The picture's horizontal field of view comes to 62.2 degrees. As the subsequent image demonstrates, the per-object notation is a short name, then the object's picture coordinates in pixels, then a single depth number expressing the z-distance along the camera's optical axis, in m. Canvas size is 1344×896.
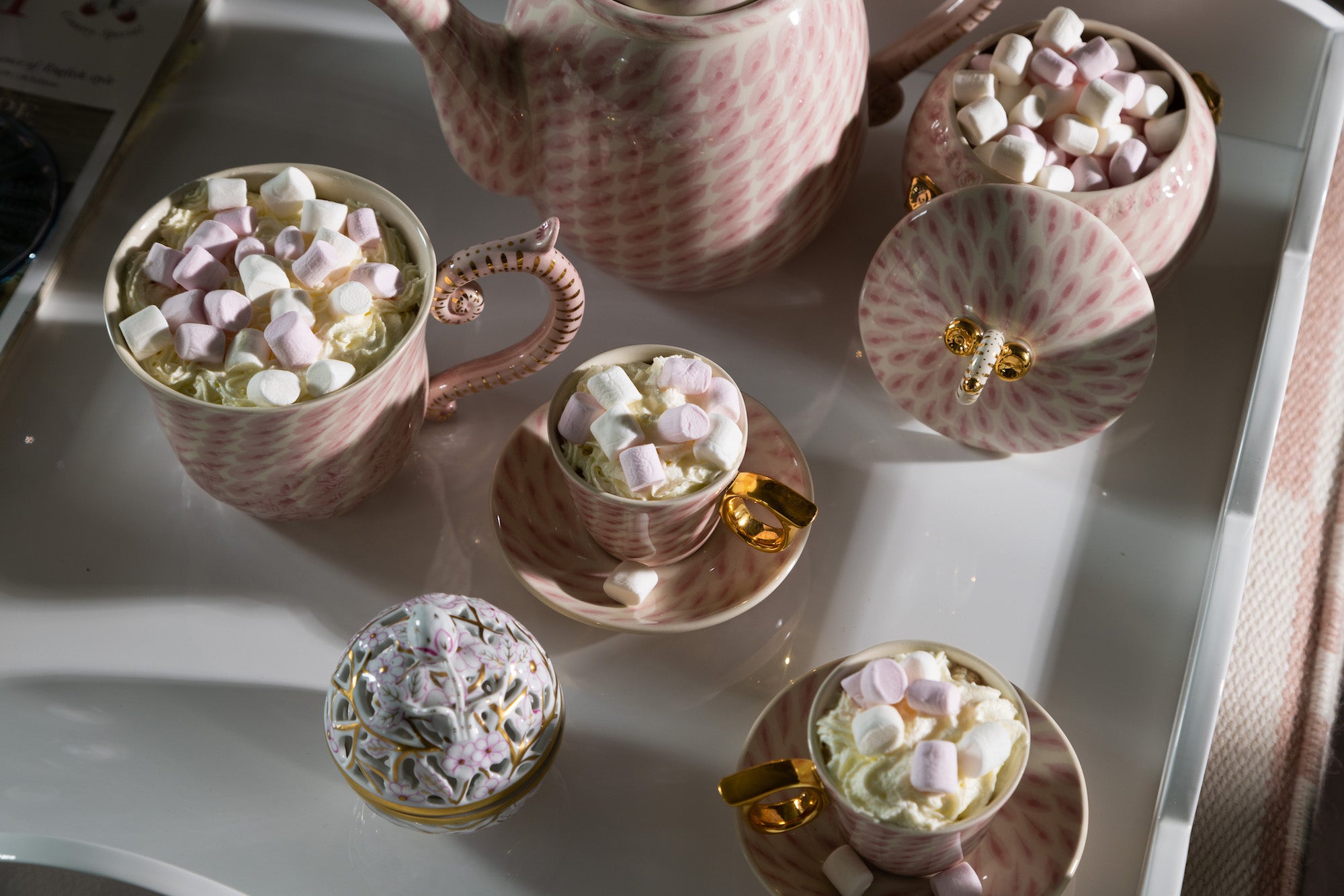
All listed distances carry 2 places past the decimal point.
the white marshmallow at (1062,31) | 0.67
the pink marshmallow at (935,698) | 0.50
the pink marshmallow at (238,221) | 0.62
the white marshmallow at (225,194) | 0.62
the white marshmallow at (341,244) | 0.60
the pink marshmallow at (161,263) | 0.60
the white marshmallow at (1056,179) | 0.64
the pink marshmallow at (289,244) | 0.61
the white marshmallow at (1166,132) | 0.65
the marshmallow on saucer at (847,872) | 0.54
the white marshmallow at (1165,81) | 0.68
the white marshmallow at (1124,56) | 0.68
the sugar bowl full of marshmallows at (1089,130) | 0.64
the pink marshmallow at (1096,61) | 0.66
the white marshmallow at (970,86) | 0.67
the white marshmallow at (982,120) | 0.66
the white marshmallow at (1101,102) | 0.64
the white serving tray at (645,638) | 0.59
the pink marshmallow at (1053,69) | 0.66
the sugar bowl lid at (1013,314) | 0.59
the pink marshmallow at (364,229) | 0.61
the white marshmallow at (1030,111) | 0.66
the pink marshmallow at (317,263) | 0.59
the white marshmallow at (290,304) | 0.58
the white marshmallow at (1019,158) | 0.64
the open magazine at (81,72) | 0.82
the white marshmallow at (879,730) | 0.50
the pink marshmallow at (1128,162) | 0.64
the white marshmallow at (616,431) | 0.57
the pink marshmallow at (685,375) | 0.59
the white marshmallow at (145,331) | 0.57
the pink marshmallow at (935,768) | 0.48
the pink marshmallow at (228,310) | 0.58
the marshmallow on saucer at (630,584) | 0.63
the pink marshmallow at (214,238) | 0.61
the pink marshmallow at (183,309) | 0.58
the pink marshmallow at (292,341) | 0.56
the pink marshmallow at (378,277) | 0.60
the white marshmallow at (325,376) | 0.56
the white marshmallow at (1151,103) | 0.66
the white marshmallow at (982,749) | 0.49
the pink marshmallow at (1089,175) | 0.65
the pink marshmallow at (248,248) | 0.61
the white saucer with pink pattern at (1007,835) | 0.55
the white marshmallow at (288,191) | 0.62
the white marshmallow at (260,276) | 0.59
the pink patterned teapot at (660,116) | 0.58
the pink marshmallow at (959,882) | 0.53
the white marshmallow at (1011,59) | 0.67
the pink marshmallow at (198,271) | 0.59
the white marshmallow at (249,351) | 0.57
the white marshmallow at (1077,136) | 0.65
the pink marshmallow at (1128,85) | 0.65
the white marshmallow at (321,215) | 0.62
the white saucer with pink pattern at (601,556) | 0.63
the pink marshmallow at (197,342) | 0.57
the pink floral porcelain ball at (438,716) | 0.51
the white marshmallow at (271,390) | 0.55
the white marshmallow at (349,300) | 0.58
